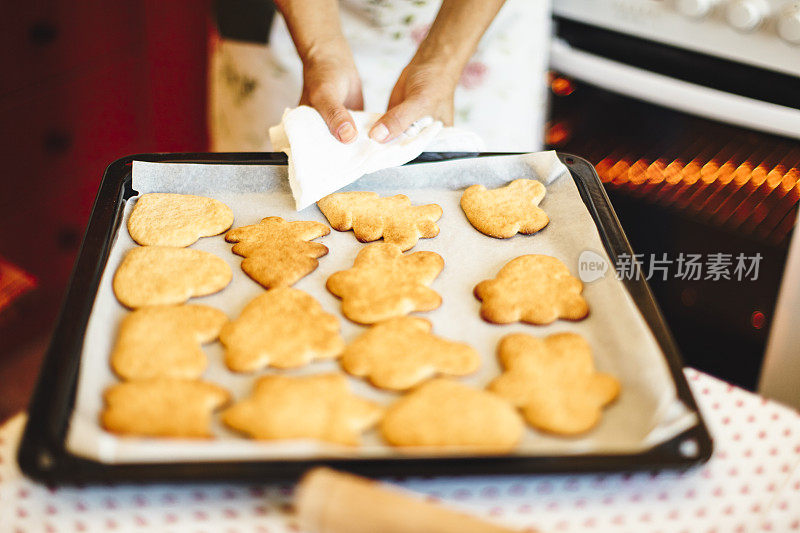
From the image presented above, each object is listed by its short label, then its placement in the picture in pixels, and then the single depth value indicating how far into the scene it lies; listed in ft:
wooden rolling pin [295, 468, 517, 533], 1.70
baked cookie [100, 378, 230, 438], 2.16
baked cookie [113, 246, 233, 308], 2.79
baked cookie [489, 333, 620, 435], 2.27
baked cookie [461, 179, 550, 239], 3.30
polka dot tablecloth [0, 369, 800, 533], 1.98
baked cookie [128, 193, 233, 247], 3.14
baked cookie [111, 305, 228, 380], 2.43
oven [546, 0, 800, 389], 4.34
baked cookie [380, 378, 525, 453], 2.15
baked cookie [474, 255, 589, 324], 2.78
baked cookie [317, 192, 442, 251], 3.27
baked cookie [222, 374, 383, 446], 2.16
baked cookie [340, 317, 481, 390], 2.44
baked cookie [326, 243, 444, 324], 2.79
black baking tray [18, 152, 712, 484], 1.98
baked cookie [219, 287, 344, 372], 2.51
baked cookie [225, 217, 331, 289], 2.98
